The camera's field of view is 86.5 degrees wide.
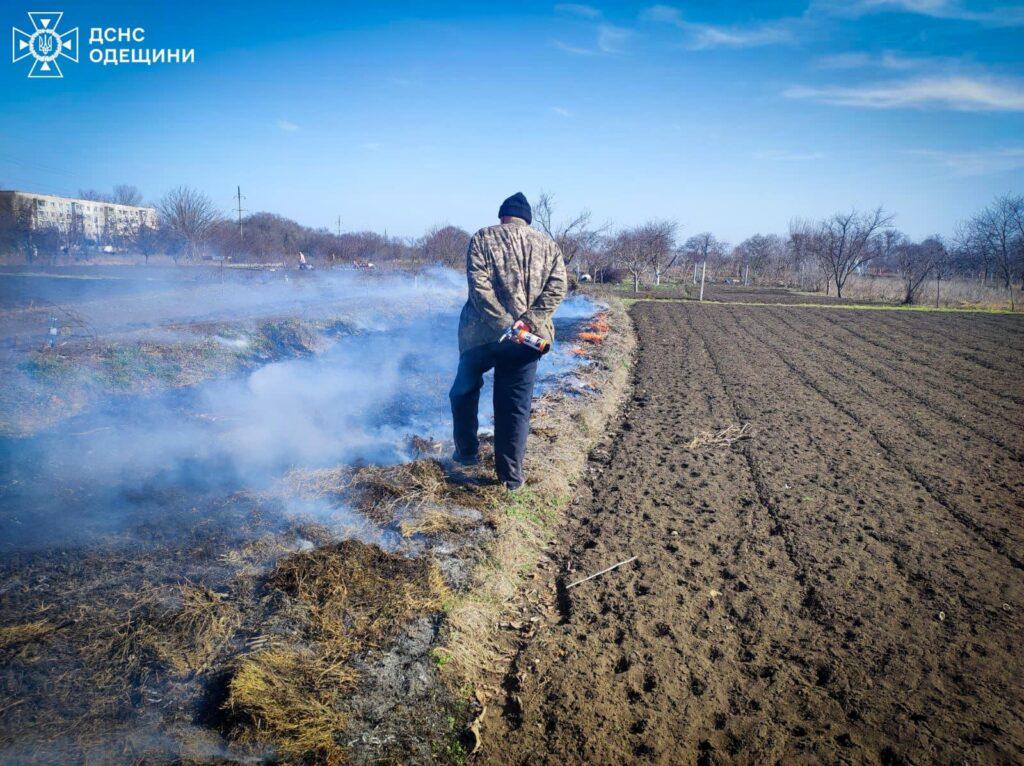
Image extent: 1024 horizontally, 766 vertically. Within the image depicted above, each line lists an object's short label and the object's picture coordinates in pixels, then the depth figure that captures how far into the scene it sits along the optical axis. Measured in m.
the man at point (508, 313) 4.06
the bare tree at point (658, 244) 38.53
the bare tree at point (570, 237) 34.00
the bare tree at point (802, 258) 49.97
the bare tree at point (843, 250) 40.34
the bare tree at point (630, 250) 37.14
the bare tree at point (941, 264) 32.34
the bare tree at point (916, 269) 32.44
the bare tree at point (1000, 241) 36.53
